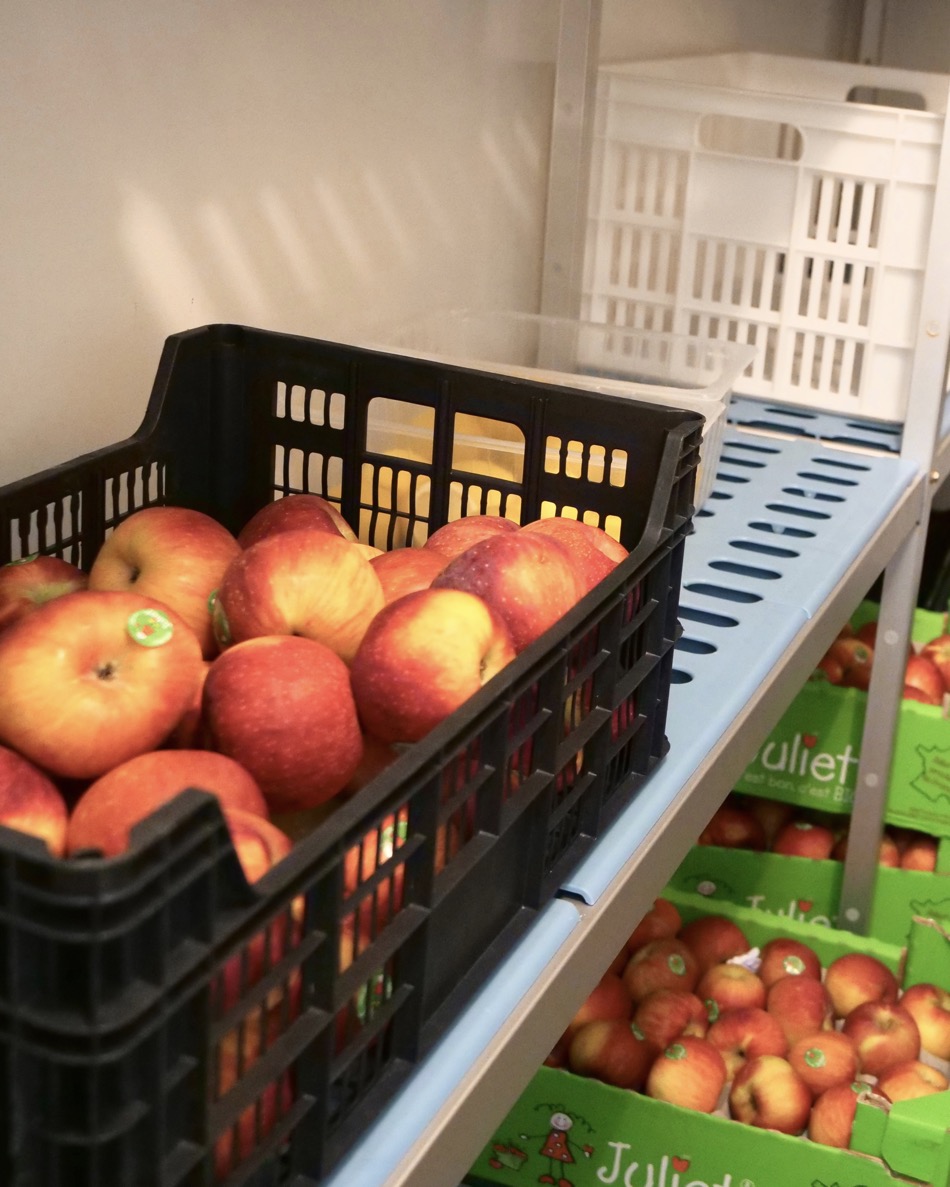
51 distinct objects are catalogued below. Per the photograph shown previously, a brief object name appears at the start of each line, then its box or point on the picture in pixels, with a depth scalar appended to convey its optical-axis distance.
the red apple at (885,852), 1.65
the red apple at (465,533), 0.82
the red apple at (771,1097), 1.30
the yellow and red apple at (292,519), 0.82
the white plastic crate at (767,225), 1.42
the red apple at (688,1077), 1.29
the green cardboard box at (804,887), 1.60
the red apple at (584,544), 0.76
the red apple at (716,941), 1.49
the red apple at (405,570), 0.76
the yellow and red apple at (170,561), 0.75
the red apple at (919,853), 1.65
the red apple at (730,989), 1.44
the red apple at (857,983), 1.47
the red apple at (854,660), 1.69
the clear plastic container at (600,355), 1.21
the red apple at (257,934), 0.45
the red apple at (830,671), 1.67
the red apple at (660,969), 1.43
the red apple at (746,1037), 1.37
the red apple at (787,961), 1.47
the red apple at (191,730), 0.62
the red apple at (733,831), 1.66
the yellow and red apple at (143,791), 0.52
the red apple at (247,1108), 0.46
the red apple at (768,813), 1.70
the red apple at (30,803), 0.53
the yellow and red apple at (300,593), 0.69
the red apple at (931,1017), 1.45
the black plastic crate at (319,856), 0.39
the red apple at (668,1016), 1.37
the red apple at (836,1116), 1.26
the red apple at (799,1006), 1.41
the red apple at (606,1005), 1.34
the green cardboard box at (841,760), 1.58
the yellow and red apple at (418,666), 0.63
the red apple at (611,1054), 1.31
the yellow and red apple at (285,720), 0.60
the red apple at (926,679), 1.66
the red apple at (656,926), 1.50
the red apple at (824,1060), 1.33
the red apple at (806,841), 1.66
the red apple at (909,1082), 1.35
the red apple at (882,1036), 1.40
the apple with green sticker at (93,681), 0.58
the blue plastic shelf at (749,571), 0.83
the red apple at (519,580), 0.70
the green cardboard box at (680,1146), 1.18
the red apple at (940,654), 1.71
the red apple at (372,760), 0.66
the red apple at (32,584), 0.71
